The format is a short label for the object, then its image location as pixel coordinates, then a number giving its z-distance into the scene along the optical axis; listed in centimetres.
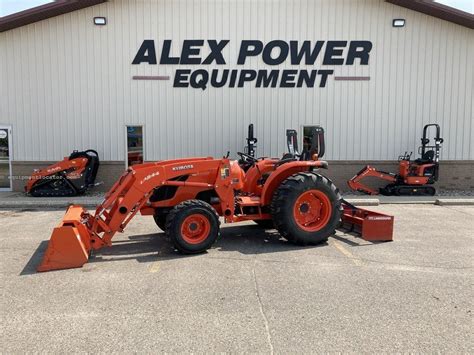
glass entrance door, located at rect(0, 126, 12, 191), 1309
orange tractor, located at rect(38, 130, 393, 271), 578
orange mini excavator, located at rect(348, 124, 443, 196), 1246
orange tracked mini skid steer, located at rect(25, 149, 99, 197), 1209
